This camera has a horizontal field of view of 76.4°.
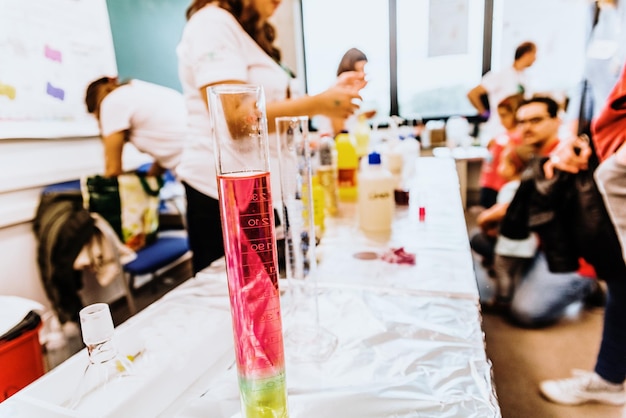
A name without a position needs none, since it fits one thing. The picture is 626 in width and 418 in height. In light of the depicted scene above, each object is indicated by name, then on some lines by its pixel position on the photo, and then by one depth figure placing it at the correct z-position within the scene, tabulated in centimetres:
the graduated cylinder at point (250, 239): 37
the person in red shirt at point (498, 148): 285
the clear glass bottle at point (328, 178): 136
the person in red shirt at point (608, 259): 103
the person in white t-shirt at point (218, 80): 105
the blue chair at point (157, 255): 186
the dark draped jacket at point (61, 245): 166
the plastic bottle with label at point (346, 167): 148
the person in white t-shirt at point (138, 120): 198
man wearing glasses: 194
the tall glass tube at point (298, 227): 66
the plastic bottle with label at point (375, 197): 106
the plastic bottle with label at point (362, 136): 185
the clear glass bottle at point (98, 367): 42
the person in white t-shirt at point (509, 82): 320
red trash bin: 97
